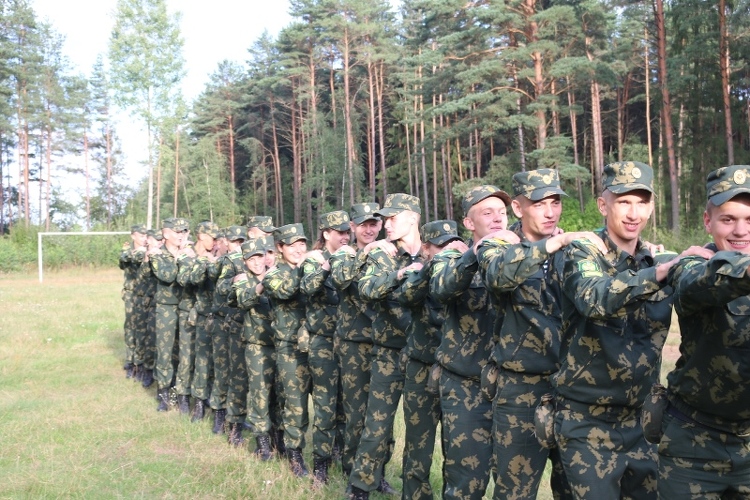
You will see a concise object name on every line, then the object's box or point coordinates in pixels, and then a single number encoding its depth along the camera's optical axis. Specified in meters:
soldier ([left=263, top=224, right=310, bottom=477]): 6.50
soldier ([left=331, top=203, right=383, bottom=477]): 5.82
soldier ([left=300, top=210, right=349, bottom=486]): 6.17
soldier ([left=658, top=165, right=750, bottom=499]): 2.69
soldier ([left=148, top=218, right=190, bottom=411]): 9.52
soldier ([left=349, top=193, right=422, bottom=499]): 5.16
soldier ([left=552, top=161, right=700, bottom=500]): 3.18
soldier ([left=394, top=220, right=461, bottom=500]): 4.85
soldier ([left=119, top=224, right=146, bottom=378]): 11.53
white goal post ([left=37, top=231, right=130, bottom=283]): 28.39
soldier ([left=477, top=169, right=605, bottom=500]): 3.68
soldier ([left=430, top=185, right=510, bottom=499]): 4.13
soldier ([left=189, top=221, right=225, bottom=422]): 8.62
